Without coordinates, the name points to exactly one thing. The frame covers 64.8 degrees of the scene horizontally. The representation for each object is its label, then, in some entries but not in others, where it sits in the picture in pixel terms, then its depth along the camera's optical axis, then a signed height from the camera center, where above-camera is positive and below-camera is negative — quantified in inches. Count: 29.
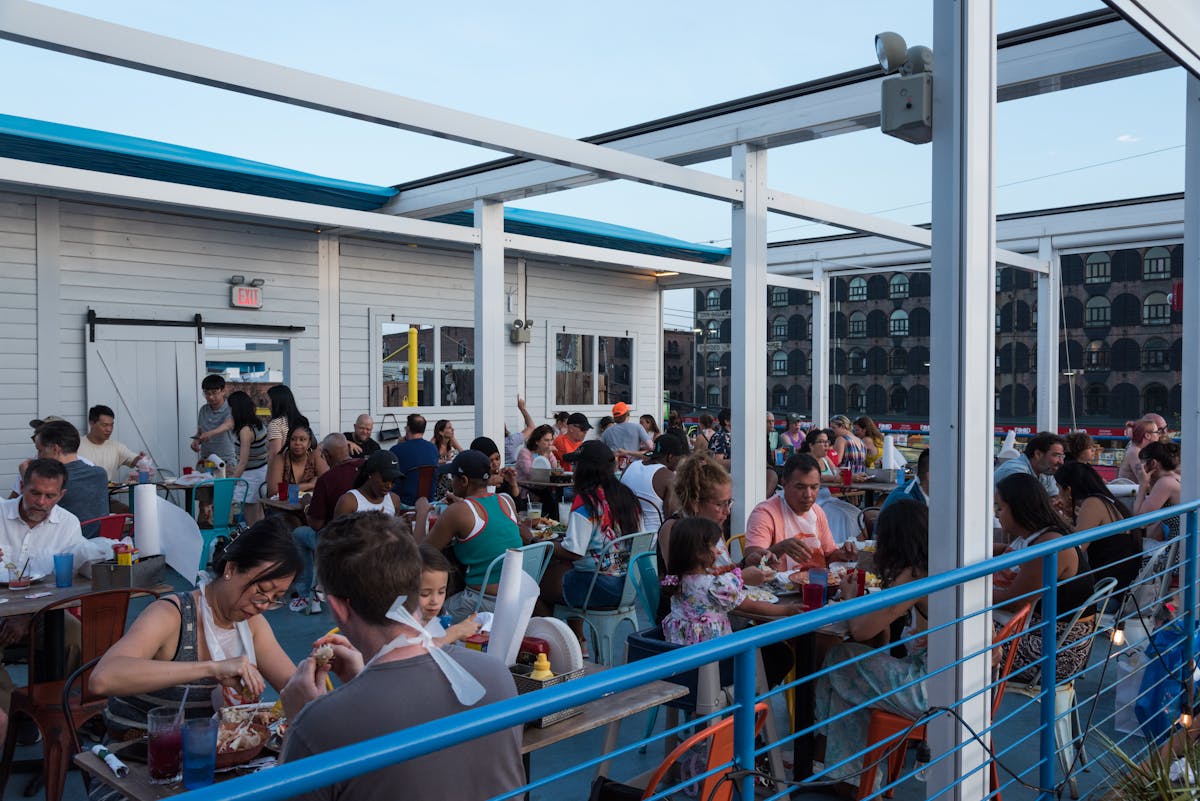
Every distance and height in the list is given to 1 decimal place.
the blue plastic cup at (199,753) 90.0 -35.1
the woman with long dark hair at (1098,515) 181.9 -27.6
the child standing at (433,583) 108.3 -23.5
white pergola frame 110.6 +51.8
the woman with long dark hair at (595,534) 197.5 -32.9
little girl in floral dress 147.4 -32.3
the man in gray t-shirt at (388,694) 70.3 -24.4
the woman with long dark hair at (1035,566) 157.6 -31.3
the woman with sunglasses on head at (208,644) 102.3 -29.7
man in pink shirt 189.6 -30.8
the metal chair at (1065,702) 151.6 -52.4
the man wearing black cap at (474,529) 193.9 -30.2
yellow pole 471.5 +12.2
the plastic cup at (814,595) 157.8 -35.8
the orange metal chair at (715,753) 85.3 -36.0
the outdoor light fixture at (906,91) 112.6 +34.9
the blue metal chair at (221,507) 296.0 -38.8
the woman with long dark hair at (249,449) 333.9 -23.3
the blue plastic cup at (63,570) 164.2 -32.2
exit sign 395.9 +36.7
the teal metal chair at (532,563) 186.7 -36.2
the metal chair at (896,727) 137.4 -51.3
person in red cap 402.9 -23.8
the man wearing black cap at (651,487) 254.5 -28.3
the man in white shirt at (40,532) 171.3 -27.2
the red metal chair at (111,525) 212.7 -31.9
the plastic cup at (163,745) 90.7 -34.7
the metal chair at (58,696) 134.3 -46.3
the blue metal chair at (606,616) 198.8 -49.5
